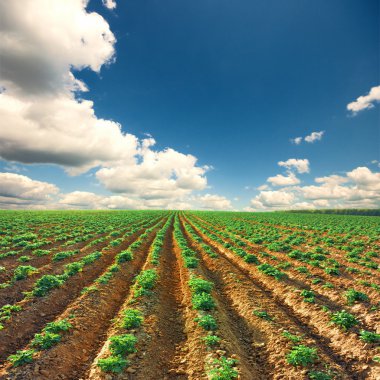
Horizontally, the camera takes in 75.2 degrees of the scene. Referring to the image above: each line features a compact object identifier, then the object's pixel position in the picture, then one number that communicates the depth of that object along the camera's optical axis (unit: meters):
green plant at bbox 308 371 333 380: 7.45
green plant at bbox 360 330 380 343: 9.21
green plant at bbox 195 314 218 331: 9.98
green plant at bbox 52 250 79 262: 19.71
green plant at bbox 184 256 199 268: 18.94
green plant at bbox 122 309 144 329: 10.11
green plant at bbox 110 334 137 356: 8.35
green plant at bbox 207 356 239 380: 7.08
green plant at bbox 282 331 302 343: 9.48
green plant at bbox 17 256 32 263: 19.00
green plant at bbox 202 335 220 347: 8.95
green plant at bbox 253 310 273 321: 11.33
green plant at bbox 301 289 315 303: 13.48
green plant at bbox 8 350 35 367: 7.76
